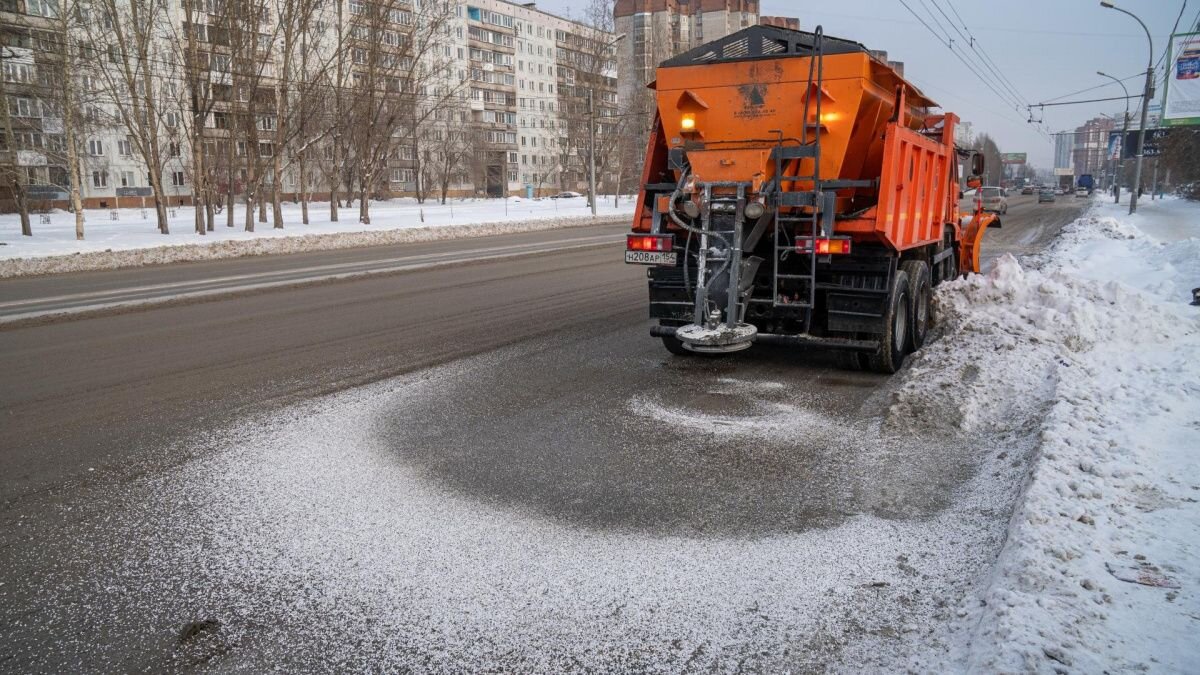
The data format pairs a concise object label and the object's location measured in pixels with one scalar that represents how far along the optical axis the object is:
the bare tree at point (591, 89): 51.47
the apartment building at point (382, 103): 30.69
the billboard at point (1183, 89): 41.41
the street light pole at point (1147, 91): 36.18
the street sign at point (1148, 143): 49.53
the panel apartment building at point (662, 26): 64.95
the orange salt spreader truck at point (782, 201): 7.24
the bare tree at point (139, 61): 26.66
